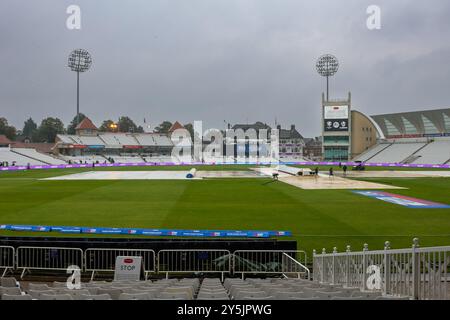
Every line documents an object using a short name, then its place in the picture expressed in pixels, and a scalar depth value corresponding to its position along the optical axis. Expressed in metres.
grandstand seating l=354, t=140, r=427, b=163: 112.78
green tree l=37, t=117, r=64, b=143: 164.38
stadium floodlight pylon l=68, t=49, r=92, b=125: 115.06
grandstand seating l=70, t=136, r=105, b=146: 134.75
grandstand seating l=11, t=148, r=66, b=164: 106.75
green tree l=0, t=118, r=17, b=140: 154.12
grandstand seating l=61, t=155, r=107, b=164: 119.55
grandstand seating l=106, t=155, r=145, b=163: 130.88
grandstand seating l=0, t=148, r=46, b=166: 99.44
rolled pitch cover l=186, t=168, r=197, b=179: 57.97
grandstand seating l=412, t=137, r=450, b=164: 100.95
